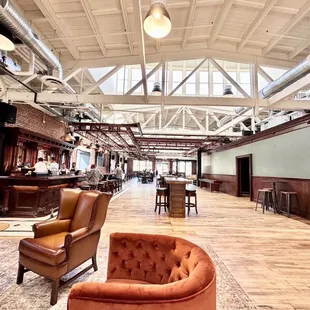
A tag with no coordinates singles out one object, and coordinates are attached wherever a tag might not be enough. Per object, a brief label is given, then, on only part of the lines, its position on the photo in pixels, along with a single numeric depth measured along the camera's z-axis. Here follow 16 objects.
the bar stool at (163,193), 6.07
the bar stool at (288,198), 6.11
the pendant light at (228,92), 6.70
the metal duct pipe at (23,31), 2.90
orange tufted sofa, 0.86
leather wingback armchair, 2.01
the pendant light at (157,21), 2.57
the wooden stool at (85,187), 7.09
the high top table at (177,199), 5.67
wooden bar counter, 5.14
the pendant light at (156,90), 7.08
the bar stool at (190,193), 6.20
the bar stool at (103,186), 8.01
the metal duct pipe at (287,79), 4.42
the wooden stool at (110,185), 9.30
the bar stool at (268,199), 6.81
